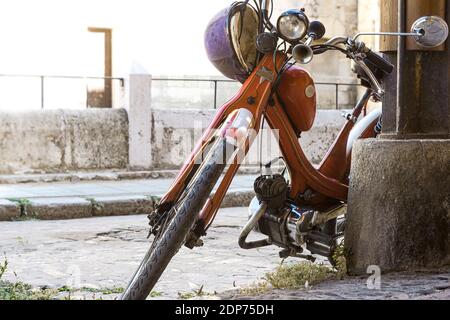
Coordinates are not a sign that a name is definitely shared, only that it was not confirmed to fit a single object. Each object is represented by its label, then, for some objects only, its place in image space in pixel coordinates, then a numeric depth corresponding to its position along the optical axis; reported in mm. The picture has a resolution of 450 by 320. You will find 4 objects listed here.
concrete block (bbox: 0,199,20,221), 8227
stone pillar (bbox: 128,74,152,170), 11781
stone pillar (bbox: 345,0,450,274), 3891
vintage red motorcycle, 3887
